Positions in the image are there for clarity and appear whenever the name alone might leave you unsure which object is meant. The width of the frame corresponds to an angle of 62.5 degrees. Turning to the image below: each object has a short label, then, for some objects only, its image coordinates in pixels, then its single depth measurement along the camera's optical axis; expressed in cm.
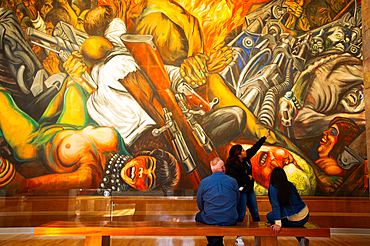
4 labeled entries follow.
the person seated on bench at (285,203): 340
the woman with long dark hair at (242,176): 426
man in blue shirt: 344
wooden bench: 332
